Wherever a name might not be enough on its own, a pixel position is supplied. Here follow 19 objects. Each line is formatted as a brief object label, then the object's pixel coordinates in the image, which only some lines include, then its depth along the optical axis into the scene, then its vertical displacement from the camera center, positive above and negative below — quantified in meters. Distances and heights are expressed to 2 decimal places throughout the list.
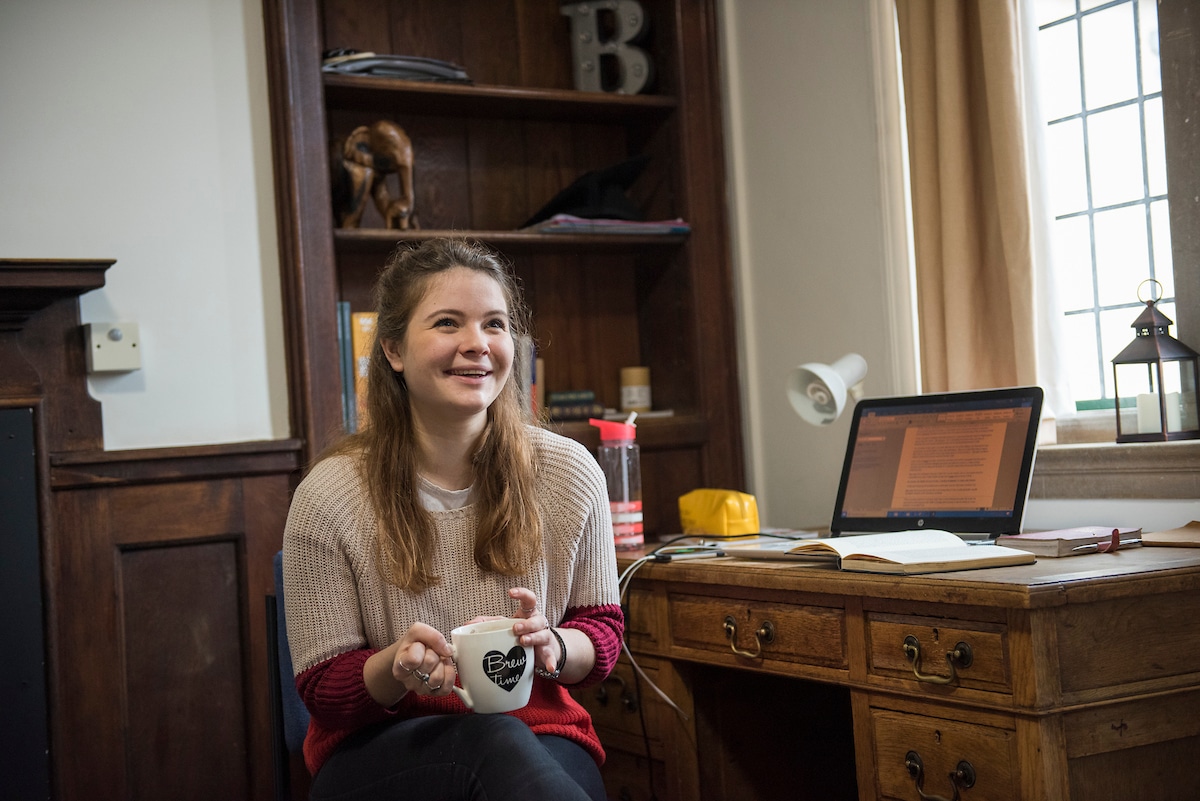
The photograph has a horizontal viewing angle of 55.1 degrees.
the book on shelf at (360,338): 2.61 +0.17
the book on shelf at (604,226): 2.74 +0.41
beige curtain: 2.18 +0.35
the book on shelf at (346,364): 2.59 +0.11
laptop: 1.93 -0.16
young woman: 1.49 -0.20
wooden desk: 1.43 -0.40
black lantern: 1.94 -0.04
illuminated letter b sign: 2.94 +0.90
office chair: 1.83 -0.45
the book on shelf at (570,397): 2.87 +0.00
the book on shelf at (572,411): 2.86 -0.04
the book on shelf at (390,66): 2.60 +0.79
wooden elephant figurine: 2.62 +0.55
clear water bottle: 2.36 -0.16
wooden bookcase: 2.82 +0.55
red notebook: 1.68 -0.26
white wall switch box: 2.36 +0.17
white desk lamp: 2.23 -0.01
